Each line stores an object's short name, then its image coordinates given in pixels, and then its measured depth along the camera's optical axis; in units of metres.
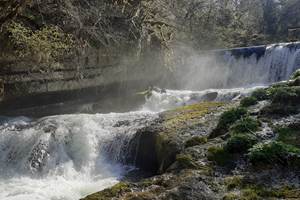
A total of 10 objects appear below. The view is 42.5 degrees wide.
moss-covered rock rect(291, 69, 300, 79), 10.18
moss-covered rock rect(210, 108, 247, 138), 7.45
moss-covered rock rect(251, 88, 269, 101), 8.89
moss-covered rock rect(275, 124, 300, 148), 6.25
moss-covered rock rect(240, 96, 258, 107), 8.63
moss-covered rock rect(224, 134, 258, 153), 6.24
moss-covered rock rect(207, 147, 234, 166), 5.99
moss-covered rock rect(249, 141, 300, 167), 5.64
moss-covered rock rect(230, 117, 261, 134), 6.86
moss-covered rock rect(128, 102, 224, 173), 7.88
